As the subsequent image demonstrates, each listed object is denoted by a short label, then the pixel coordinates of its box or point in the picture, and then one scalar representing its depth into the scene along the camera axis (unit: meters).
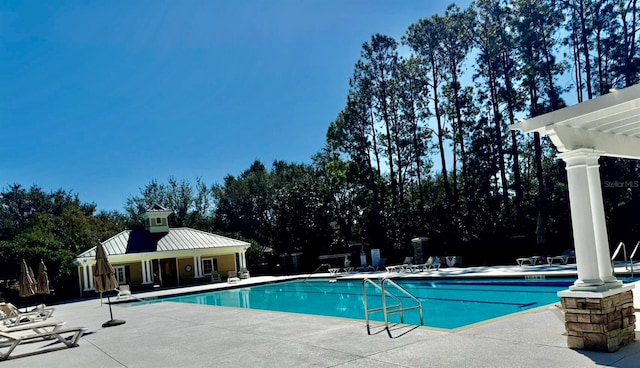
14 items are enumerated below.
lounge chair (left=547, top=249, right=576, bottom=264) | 18.23
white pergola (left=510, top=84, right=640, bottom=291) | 5.43
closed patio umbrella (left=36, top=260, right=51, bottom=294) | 15.45
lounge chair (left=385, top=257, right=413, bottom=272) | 22.02
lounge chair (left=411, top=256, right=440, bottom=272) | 21.69
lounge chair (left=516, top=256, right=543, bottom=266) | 18.95
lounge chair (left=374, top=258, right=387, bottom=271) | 24.67
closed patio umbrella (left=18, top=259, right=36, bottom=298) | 14.91
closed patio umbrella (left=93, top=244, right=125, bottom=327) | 11.94
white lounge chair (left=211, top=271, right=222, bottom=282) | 27.72
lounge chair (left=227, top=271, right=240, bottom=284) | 25.64
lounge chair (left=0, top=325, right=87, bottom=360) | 8.37
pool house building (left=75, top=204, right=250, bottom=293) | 26.17
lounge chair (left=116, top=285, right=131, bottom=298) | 21.20
